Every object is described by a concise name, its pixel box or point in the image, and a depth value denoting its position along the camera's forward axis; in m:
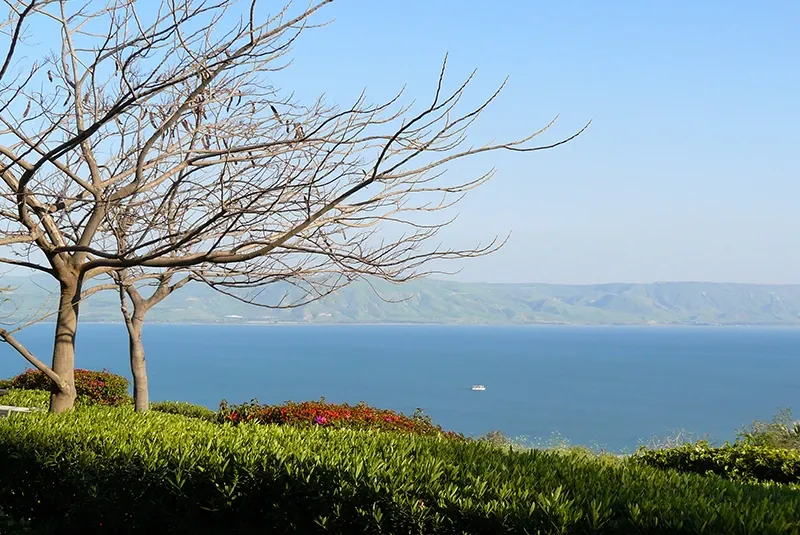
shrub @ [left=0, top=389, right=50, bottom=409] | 11.97
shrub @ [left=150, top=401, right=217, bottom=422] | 16.20
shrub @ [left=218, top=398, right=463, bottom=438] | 8.81
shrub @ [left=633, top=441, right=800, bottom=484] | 7.82
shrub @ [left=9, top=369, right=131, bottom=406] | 15.35
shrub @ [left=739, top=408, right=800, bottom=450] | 11.87
